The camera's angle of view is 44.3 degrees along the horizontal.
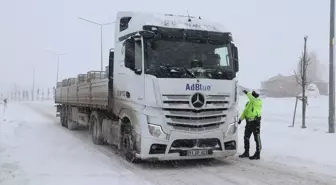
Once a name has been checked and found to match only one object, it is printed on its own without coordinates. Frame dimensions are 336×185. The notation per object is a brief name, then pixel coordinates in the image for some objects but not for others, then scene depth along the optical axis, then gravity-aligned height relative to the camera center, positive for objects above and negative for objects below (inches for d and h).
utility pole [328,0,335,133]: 548.7 +23.7
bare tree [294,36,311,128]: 661.3 +31.4
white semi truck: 336.8 +2.2
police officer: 398.3 -25.4
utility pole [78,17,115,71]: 1565.2 +155.1
